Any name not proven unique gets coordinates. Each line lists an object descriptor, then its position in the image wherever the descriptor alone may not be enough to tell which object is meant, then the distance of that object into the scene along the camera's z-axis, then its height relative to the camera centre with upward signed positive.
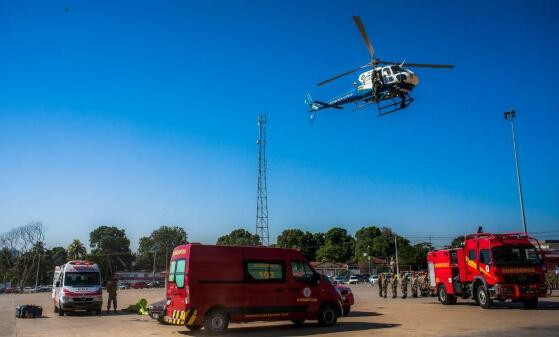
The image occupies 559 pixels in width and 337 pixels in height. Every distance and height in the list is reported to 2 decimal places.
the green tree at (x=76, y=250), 115.00 +6.63
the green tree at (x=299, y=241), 120.38 +8.61
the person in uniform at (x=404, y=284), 31.22 -0.55
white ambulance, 21.20 -0.43
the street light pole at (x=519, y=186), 35.01 +6.42
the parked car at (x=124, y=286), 90.86 -1.52
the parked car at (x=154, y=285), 92.12 -1.40
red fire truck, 19.45 +0.21
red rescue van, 13.29 -0.33
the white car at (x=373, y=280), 74.62 -0.68
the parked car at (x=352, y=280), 77.48 -0.67
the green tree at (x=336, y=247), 115.44 +6.87
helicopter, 25.83 +10.44
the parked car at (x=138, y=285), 91.25 -1.38
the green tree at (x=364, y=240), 113.48 +8.37
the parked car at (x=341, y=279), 74.89 -0.50
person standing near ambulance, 22.44 -0.51
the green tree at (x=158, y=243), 141.00 +10.08
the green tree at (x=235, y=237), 117.88 +9.85
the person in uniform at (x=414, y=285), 31.75 -0.67
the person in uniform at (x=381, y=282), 32.84 -0.43
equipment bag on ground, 20.25 -1.35
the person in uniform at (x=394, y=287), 31.72 -0.75
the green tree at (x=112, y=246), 132.62 +8.83
